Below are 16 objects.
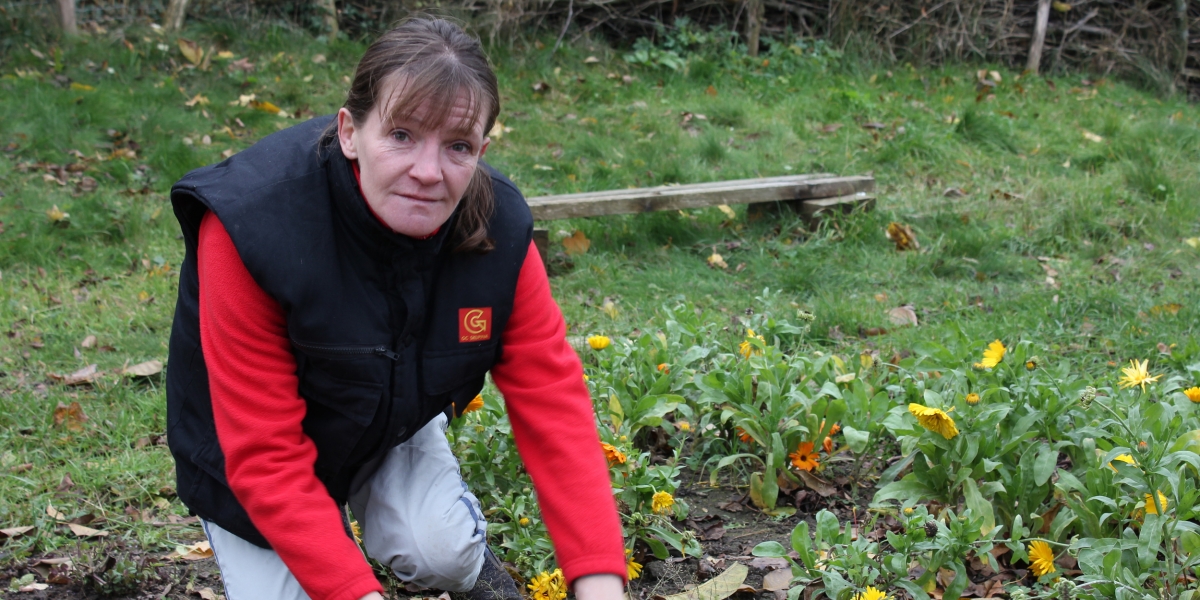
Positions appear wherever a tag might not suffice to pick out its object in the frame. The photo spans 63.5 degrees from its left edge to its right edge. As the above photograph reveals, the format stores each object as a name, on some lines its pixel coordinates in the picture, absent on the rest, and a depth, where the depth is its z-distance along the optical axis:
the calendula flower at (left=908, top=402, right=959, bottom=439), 2.14
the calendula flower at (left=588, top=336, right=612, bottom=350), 2.68
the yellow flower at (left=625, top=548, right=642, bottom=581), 2.24
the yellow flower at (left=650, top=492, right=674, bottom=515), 2.21
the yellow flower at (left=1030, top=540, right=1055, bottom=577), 2.09
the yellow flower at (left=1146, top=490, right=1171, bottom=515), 2.09
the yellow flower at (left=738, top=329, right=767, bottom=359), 2.96
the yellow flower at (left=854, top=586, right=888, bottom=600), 1.87
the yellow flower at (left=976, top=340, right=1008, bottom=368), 2.46
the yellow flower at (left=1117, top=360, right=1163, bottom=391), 2.31
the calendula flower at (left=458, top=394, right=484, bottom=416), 2.47
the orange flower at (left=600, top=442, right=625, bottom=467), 2.27
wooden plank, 4.57
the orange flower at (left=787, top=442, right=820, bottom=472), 2.63
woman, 1.69
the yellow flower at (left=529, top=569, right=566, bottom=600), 1.98
